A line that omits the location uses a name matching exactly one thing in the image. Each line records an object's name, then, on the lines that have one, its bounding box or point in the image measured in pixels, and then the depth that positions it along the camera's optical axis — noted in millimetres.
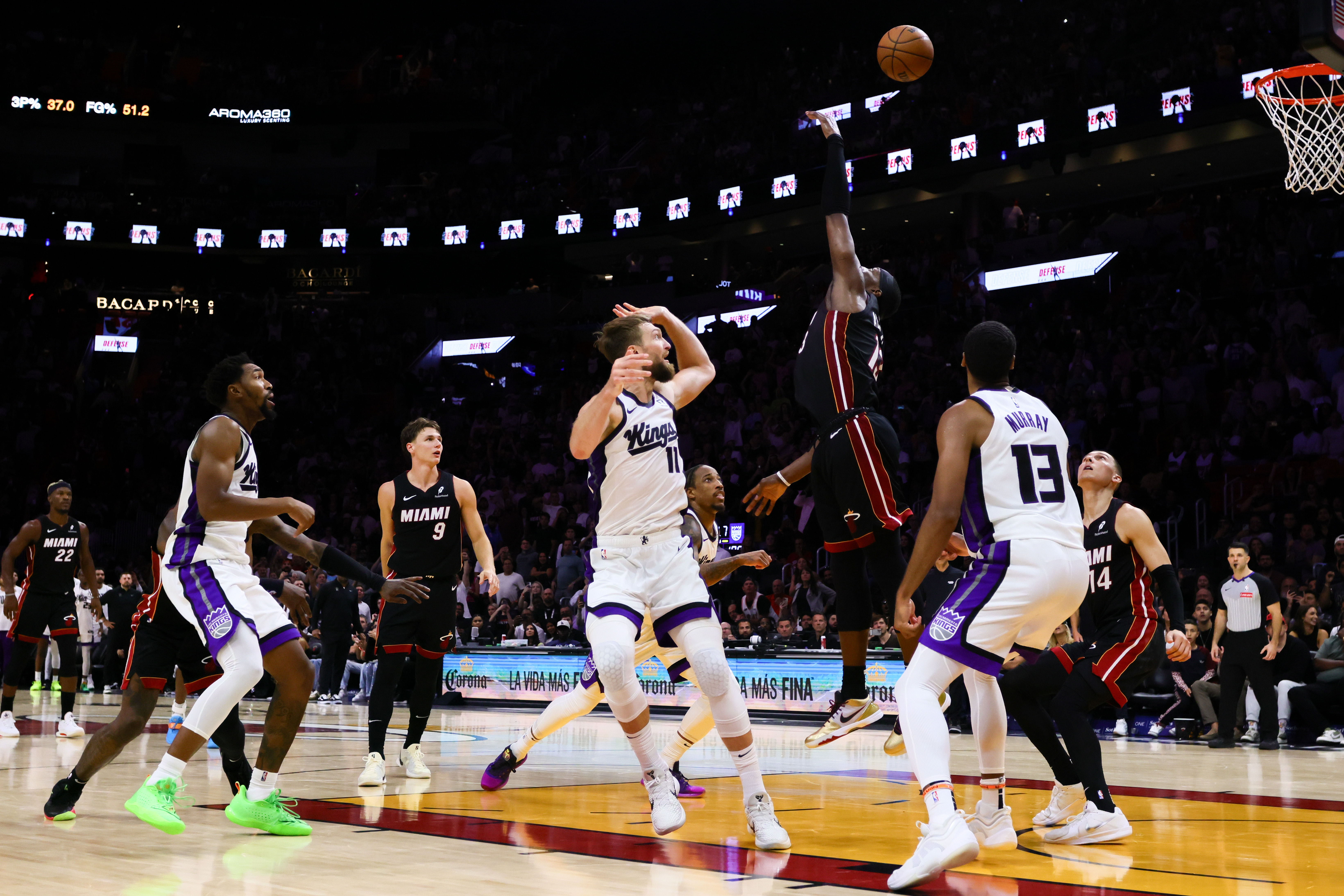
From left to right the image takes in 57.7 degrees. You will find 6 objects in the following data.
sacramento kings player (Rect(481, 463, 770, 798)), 7023
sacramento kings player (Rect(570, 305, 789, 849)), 5371
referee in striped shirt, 11750
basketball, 7266
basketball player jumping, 5992
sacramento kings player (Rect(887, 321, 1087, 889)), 4570
